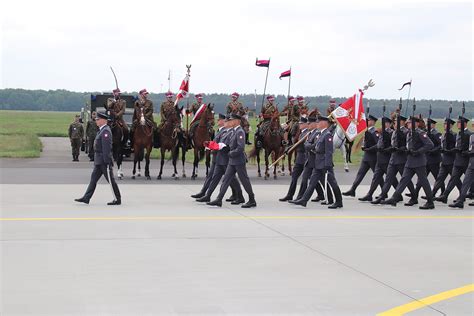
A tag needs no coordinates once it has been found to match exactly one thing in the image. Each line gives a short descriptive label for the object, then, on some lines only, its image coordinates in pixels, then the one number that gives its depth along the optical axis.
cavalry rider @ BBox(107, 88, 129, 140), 22.02
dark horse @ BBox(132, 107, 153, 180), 22.06
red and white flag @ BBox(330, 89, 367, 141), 19.56
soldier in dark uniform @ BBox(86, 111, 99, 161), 31.39
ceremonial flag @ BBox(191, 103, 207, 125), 22.16
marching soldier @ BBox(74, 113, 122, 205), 15.21
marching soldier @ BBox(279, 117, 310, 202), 16.81
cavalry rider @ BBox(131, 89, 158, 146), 22.08
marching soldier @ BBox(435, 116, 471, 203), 16.33
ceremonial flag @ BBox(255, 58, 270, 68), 25.03
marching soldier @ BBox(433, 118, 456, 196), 17.09
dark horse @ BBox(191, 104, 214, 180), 22.25
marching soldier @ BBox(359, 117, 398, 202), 16.98
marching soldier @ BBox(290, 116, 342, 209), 15.55
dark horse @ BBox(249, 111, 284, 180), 23.50
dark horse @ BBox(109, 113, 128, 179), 22.20
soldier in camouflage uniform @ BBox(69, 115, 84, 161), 30.82
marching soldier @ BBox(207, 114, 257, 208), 15.39
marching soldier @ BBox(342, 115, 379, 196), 17.48
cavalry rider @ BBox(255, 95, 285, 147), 23.50
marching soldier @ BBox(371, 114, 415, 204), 16.42
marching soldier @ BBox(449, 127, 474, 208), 15.71
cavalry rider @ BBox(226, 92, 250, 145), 22.00
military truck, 33.75
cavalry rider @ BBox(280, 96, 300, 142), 23.36
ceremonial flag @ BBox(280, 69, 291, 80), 25.52
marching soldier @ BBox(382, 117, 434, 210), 15.70
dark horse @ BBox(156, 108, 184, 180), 22.55
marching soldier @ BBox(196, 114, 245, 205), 15.88
